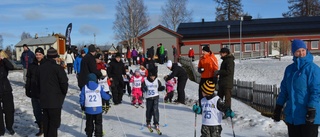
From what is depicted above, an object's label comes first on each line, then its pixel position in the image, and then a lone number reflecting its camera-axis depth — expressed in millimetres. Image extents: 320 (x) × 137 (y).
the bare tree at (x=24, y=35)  147125
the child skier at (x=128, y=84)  14630
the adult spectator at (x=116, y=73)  12461
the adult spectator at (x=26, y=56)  13822
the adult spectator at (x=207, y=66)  9516
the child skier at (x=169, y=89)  13227
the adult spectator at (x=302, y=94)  4746
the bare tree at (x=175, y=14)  66125
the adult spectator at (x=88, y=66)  10125
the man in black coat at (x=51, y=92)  6738
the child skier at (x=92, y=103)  7902
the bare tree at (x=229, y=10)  68750
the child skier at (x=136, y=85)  12047
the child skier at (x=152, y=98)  9164
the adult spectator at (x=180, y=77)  12992
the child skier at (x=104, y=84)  11320
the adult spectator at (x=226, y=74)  9367
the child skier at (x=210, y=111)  6543
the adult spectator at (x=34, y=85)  7867
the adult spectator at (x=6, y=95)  8211
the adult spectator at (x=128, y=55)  29002
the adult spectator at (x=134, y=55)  30438
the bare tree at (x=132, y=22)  56481
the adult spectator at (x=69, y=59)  22344
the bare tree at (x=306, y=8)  66438
